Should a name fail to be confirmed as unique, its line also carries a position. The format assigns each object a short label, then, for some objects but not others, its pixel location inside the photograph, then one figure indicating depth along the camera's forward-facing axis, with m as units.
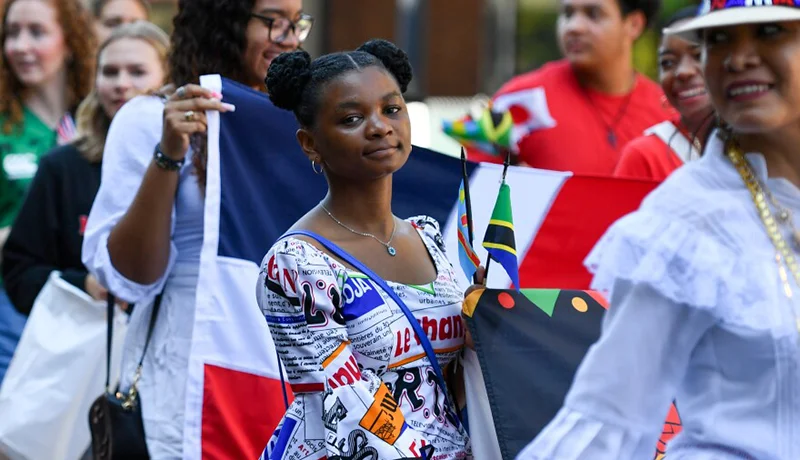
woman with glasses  6.91
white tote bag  8.60
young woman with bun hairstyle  5.13
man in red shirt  10.62
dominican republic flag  6.88
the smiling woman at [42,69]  11.62
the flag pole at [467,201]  5.85
